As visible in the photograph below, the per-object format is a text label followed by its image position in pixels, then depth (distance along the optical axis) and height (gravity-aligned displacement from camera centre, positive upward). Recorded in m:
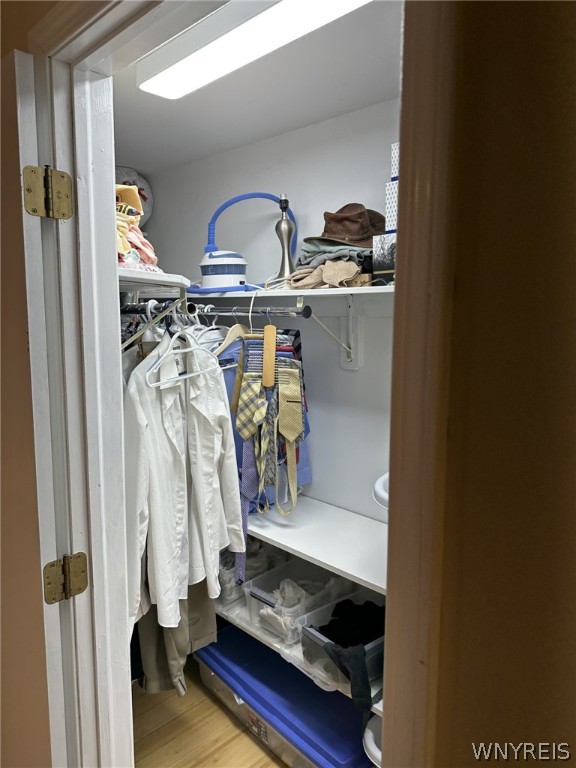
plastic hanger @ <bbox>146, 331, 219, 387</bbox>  1.42 -0.06
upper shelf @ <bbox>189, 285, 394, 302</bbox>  1.43 +0.16
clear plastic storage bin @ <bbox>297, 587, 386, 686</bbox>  1.51 -1.00
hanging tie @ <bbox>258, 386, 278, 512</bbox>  1.80 -0.38
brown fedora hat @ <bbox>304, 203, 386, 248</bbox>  1.68 +0.39
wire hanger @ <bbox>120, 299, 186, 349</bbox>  1.38 +0.05
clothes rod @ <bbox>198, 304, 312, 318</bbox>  1.68 +0.11
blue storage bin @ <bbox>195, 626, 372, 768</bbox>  1.60 -1.32
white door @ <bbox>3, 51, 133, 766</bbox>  0.88 -0.12
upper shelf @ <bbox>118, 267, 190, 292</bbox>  1.16 +0.15
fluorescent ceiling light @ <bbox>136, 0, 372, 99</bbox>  1.09 +0.75
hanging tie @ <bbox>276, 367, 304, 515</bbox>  1.80 -0.25
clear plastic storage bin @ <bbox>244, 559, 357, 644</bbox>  1.75 -0.98
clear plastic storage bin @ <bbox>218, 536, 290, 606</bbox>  1.99 -0.95
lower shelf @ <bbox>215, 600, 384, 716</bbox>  1.54 -1.09
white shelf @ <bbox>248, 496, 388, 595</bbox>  1.56 -0.72
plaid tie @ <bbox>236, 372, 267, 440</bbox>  1.80 -0.25
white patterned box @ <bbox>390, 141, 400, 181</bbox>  1.44 +0.53
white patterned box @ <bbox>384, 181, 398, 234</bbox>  1.50 +0.40
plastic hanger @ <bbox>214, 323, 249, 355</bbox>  1.85 +0.01
